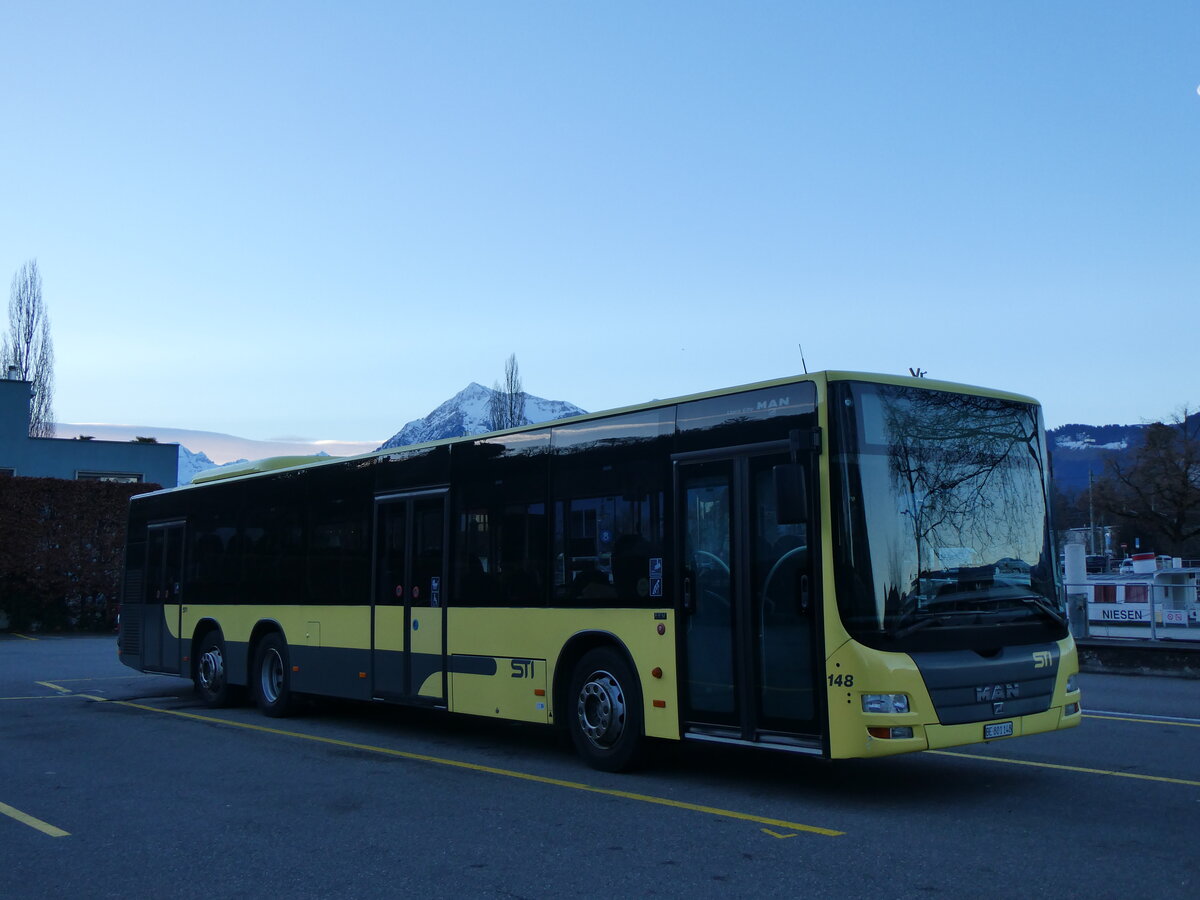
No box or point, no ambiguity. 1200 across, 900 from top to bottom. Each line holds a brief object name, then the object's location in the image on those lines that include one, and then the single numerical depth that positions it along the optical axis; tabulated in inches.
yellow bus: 306.5
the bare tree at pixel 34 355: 2340.1
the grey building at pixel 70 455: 1642.5
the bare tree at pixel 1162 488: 3046.3
